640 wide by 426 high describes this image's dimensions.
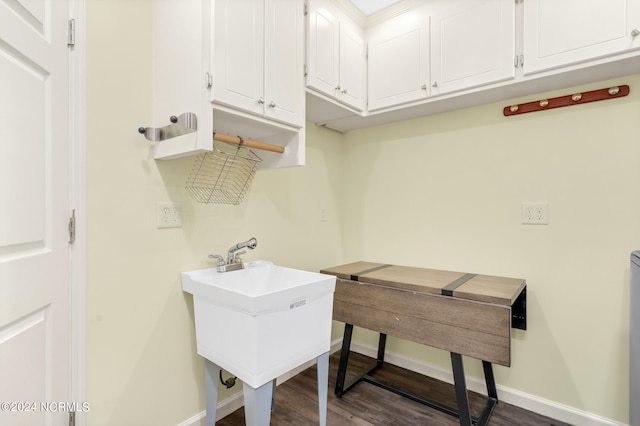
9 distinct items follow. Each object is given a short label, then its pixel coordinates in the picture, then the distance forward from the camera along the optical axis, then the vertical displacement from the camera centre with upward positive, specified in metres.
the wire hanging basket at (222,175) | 1.67 +0.21
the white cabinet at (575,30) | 1.44 +0.90
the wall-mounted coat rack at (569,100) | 1.66 +0.64
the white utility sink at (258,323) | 1.21 -0.48
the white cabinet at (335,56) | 1.86 +1.01
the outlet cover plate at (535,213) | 1.87 -0.01
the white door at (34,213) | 0.86 -0.01
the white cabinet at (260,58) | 1.31 +0.73
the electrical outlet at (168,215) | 1.51 -0.02
